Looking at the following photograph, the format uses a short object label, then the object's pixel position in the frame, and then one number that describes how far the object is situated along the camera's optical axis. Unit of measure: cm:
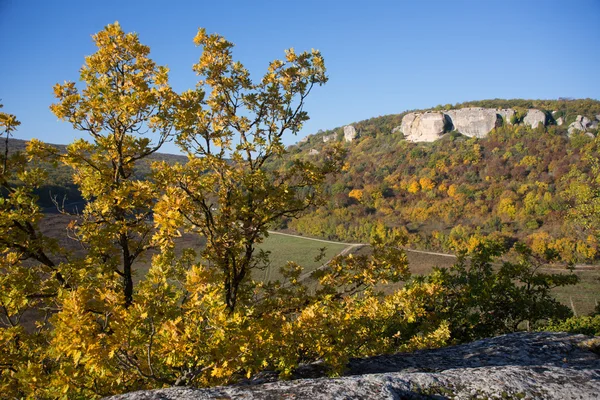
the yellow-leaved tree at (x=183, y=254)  317
